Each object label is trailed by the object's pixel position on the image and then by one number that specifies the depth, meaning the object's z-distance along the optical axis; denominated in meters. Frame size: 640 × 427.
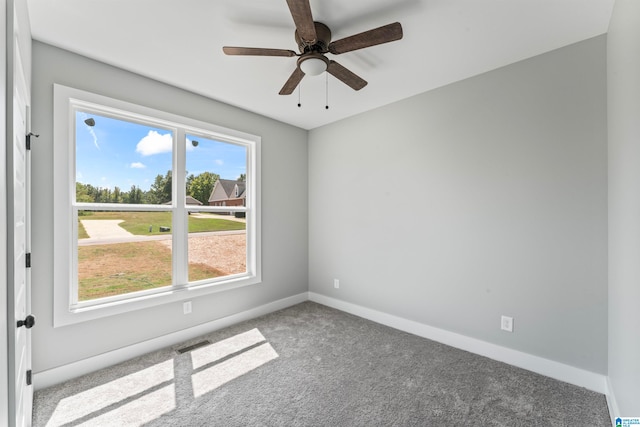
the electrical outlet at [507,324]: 2.43
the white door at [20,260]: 1.09
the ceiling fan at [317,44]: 1.57
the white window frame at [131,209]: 2.18
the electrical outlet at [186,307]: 2.89
